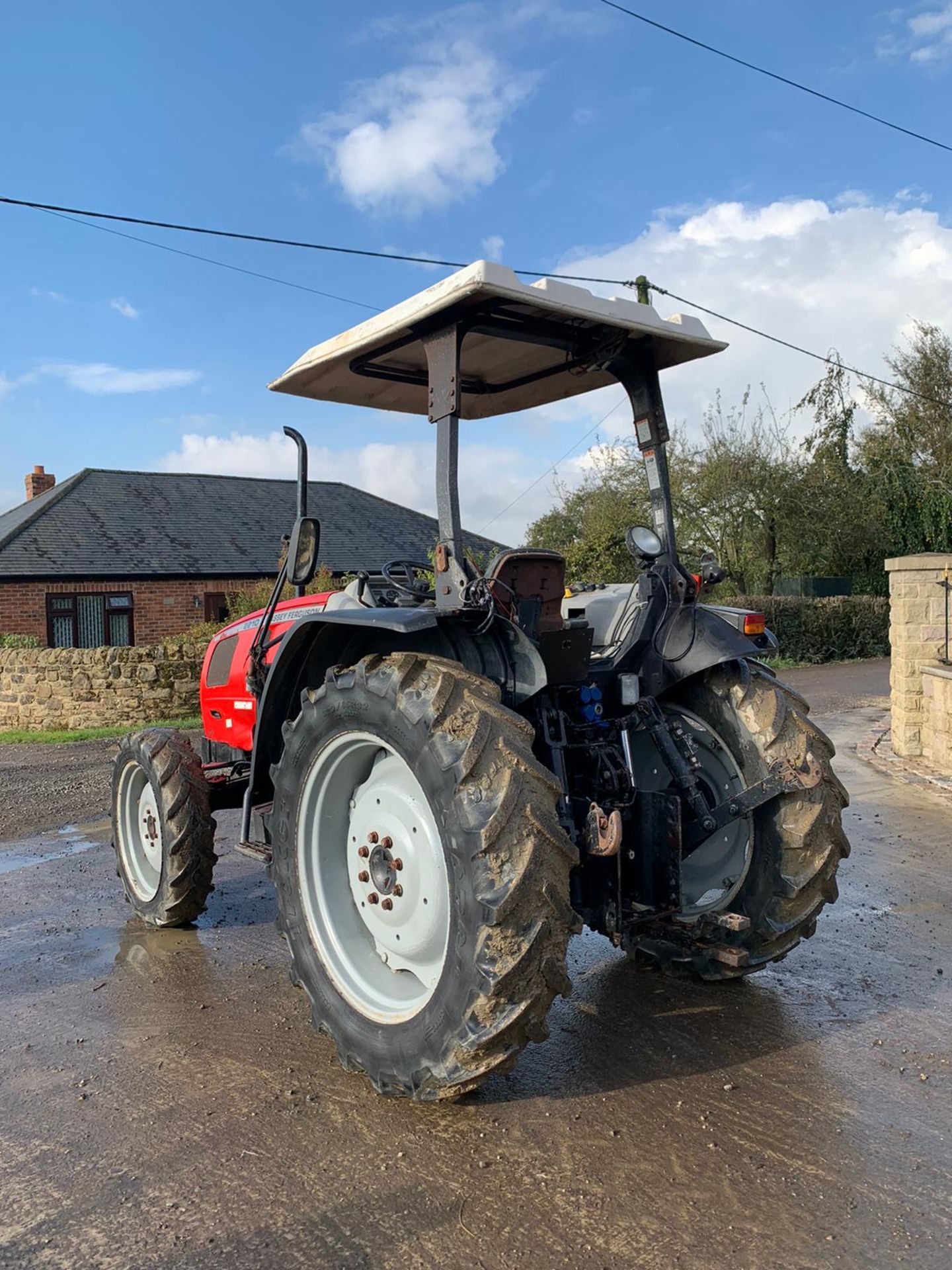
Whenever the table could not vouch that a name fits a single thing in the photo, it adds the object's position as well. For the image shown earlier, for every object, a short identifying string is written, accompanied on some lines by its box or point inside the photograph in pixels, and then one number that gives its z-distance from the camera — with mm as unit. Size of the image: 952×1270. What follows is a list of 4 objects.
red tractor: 2863
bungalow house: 23047
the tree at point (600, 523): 20844
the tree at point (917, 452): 28656
